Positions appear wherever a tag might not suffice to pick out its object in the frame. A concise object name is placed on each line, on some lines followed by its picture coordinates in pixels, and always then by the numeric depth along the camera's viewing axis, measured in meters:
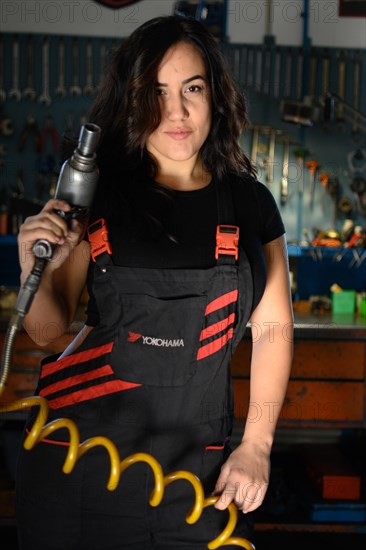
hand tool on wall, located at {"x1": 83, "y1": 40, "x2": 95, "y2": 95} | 3.42
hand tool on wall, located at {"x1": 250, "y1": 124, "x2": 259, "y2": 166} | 3.46
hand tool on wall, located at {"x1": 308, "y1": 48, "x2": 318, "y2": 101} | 3.45
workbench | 2.89
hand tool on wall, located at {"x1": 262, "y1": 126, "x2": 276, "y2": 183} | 3.47
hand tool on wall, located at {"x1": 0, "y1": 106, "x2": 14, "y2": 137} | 3.42
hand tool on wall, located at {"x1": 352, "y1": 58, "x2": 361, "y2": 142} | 3.48
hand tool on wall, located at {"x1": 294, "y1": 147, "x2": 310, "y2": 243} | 3.47
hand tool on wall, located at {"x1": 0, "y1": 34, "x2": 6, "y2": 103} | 3.40
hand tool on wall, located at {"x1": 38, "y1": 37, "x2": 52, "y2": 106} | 3.42
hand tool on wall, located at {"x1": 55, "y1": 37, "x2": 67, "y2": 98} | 3.42
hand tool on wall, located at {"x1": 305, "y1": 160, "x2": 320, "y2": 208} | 3.48
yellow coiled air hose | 1.18
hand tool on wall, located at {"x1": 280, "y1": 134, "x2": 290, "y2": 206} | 3.48
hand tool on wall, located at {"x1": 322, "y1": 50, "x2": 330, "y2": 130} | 3.46
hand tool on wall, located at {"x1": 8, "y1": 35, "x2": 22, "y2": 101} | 3.41
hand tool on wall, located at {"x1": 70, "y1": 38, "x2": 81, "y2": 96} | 3.42
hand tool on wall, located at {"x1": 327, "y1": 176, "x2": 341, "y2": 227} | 3.50
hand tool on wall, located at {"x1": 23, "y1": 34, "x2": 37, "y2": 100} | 3.41
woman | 1.36
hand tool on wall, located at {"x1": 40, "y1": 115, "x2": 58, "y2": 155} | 3.45
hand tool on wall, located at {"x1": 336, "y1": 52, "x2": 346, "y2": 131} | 3.47
